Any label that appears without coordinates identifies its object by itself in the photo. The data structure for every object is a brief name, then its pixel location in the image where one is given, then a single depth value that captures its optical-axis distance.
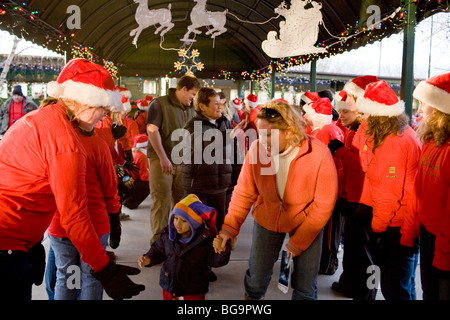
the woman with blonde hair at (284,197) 2.35
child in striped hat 2.72
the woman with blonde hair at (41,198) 1.53
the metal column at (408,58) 4.97
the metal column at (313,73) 9.20
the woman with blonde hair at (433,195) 1.95
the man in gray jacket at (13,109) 8.14
